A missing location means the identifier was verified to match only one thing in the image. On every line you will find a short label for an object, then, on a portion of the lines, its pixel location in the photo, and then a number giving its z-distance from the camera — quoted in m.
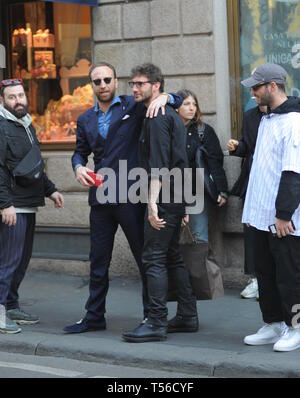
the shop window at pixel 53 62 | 10.83
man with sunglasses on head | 7.90
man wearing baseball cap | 6.59
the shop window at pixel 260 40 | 9.30
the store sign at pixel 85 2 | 9.81
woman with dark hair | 8.98
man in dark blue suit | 7.52
